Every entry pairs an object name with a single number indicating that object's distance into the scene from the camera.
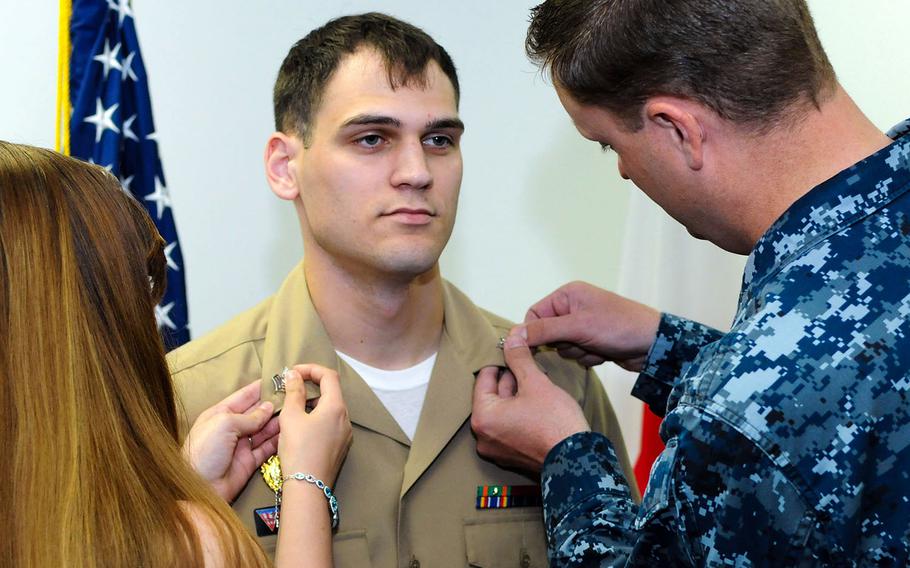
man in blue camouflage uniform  1.21
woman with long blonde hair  1.13
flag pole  2.37
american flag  2.43
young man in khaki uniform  1.88
